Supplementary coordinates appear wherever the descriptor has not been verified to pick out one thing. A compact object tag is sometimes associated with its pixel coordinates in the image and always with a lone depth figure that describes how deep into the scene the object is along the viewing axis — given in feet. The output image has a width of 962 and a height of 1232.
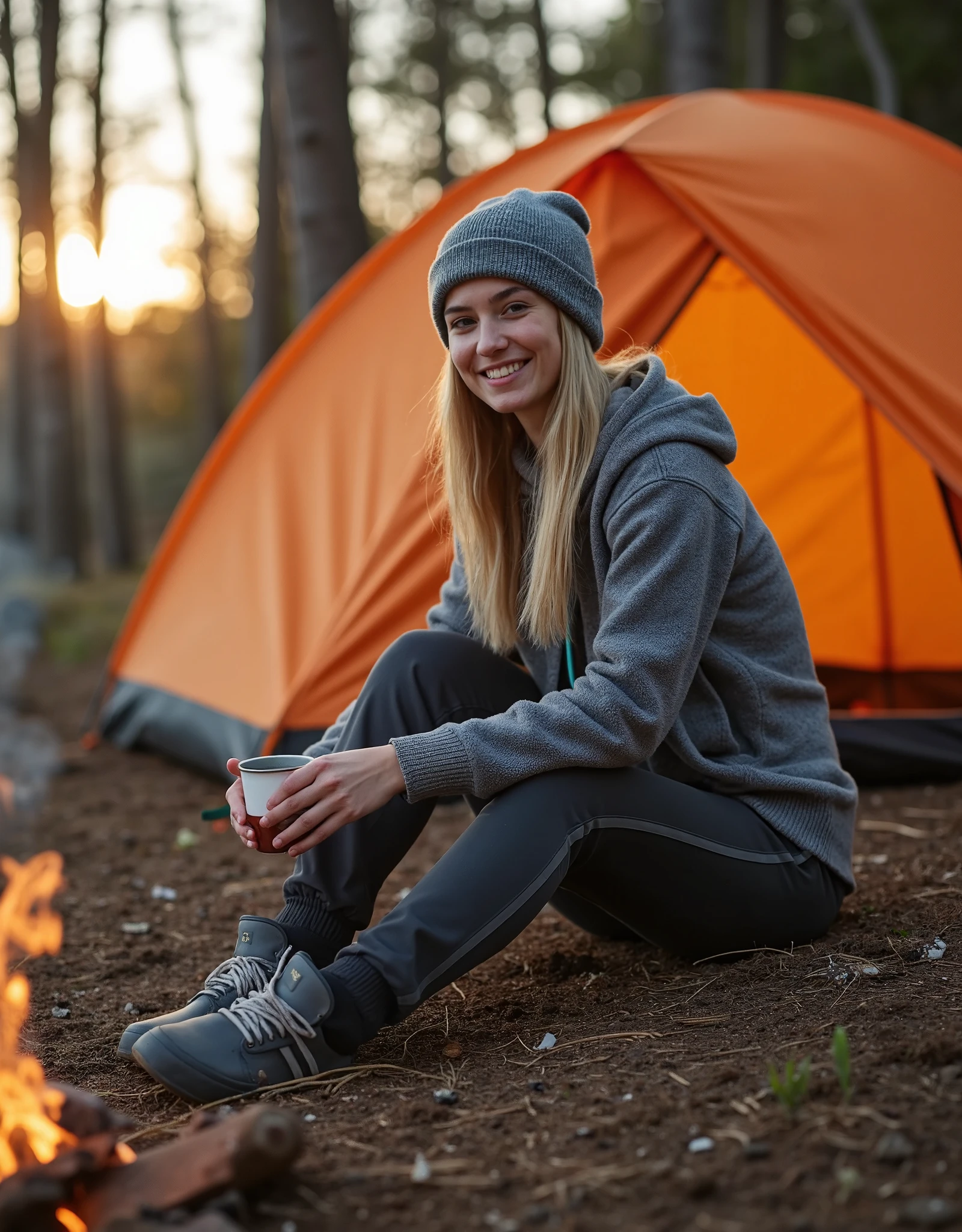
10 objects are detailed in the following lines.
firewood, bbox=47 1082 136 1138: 4.91
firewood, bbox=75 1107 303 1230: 4.56
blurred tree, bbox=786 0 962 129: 36.17
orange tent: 10.84
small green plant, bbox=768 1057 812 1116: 5.07
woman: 5.94
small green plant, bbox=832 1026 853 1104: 5.10
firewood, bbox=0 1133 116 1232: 4.41
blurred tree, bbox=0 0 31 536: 39.58
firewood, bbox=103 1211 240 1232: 4.34
